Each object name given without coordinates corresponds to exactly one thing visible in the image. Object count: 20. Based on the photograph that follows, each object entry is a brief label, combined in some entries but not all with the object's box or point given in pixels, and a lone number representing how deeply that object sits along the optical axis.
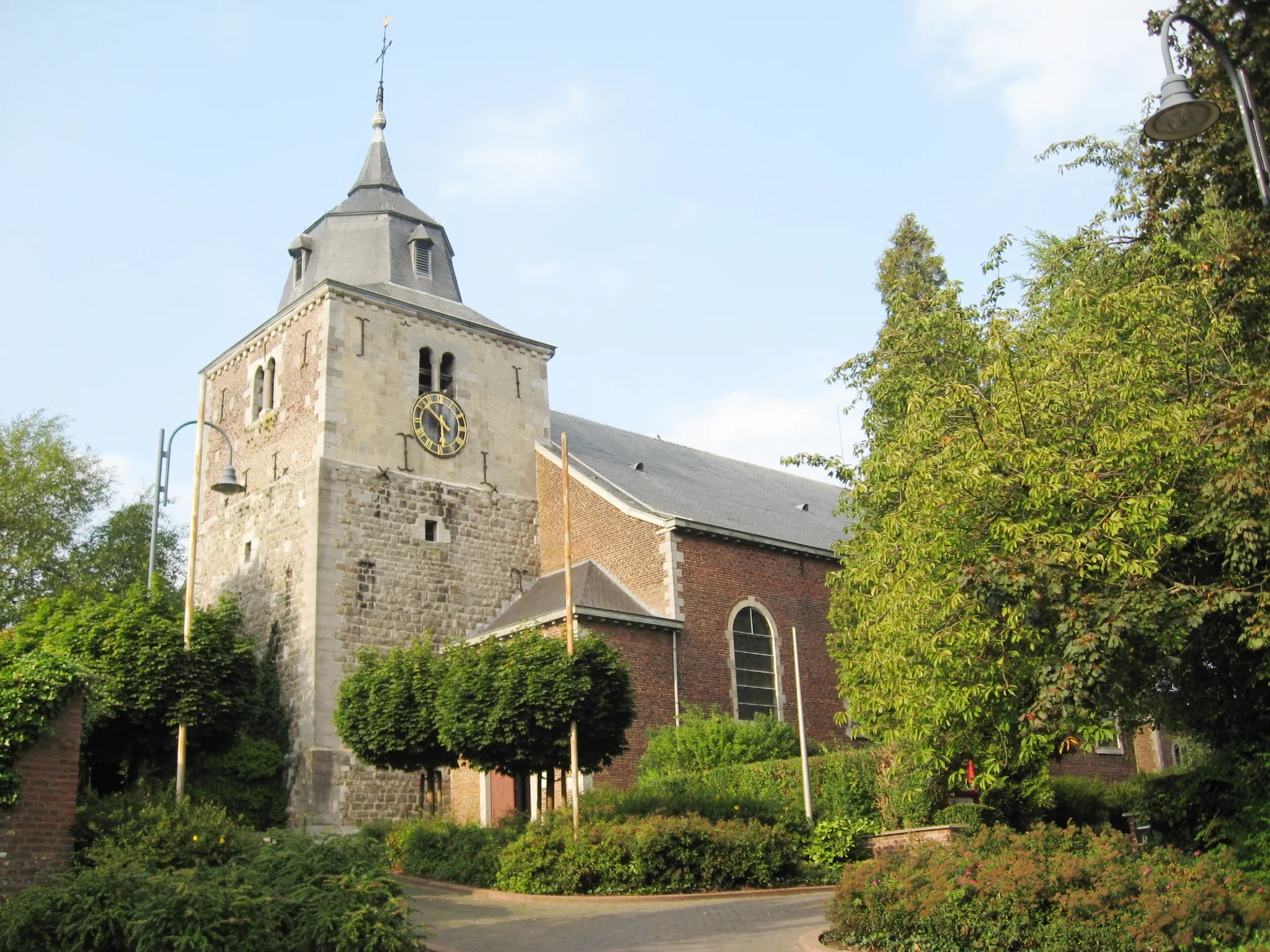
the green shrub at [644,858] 15.15
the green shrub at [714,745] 21.59
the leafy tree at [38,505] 32.91
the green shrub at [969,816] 17.70
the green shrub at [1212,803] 13.18
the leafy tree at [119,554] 36.06
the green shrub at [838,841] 17.36
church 24.20
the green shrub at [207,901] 9.32
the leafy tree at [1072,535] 11.85
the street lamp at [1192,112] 8.91
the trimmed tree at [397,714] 19.86
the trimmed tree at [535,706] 17.36
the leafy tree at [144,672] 21.67
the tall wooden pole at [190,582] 16.73
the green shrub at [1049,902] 9.95
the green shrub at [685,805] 16.78
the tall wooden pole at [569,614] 16.72
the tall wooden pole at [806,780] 18.05
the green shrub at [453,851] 16.69
